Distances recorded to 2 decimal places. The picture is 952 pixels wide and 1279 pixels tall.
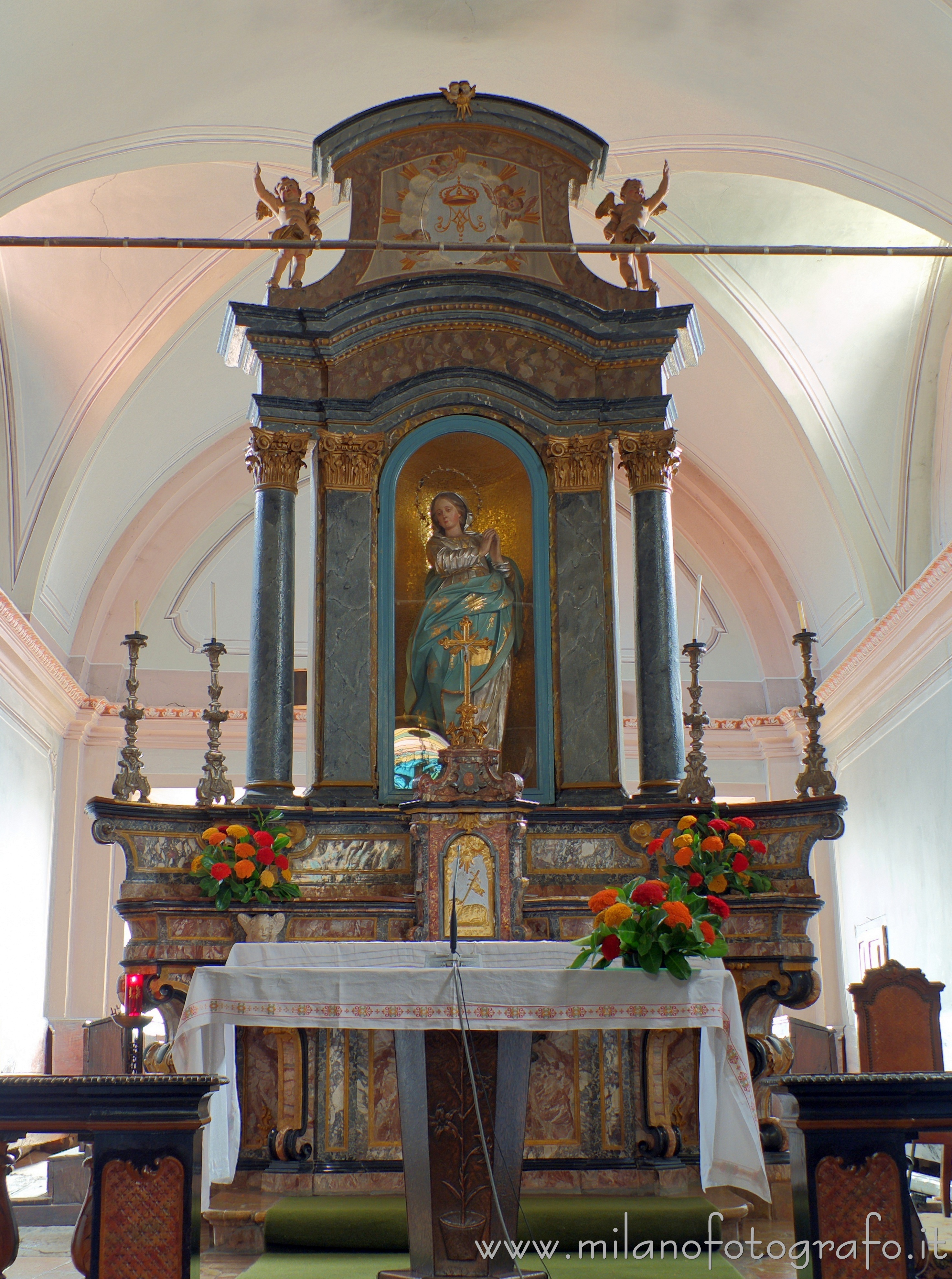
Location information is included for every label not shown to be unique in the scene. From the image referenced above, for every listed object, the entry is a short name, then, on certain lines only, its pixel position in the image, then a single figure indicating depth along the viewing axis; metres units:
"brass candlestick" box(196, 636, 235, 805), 7.57
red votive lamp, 6.06
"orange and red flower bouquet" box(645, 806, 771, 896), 6.94
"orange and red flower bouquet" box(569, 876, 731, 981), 4.66
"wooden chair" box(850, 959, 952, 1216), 7.84
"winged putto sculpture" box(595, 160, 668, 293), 8.29
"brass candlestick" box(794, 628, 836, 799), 7.20
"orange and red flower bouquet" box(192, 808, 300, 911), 6.79
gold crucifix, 7.20
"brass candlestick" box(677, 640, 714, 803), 7.61
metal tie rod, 5.23
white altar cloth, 4.46
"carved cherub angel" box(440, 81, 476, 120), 8.66
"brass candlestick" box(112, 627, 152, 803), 7.15
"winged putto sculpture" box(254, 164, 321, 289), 8.28
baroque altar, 6.38
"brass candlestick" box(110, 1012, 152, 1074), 5.71
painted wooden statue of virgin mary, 8.13
